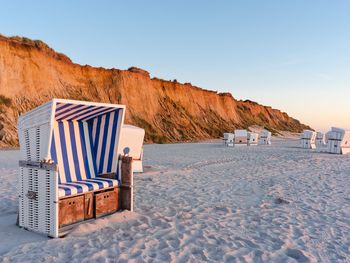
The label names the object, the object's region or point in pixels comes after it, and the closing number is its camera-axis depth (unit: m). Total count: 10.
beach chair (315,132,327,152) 27.15
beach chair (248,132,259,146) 27.99
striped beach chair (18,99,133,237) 4.68
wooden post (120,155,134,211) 5.83
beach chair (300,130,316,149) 24.02
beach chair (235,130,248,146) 27.02
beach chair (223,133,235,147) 27.55
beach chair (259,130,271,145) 31.33
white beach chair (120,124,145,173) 10.50
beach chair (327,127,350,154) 18.58
